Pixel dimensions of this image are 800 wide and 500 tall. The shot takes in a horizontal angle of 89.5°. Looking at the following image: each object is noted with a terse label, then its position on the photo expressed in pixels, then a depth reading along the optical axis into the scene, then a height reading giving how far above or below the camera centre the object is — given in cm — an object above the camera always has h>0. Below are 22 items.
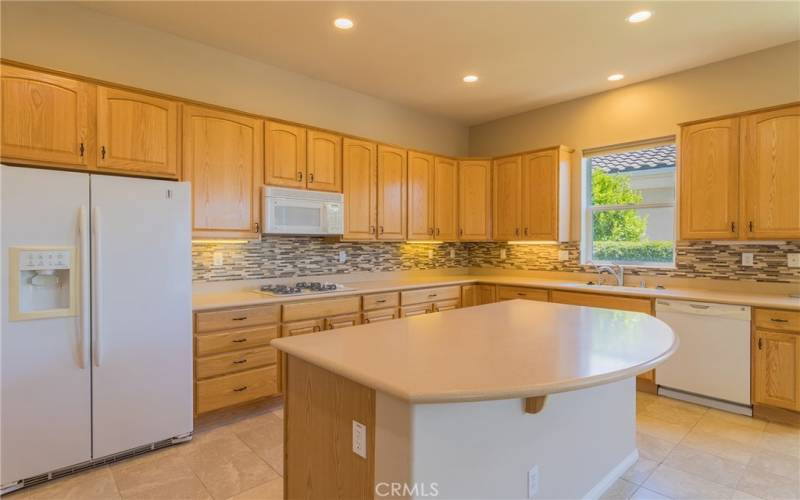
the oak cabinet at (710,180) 314 +56
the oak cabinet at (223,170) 285 +59
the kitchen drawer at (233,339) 267 -62
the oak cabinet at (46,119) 214 +73
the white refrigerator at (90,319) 203 -38
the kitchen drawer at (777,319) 272 -49
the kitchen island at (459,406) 121 -55
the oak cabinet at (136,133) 244 +74
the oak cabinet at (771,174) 289 +56
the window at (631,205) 384 +44
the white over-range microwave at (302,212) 321 +32
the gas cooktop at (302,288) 324 -33
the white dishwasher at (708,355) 292 -80
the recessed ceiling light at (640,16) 265 +156
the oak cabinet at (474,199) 477 +60
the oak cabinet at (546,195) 424 +58
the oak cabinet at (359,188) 377 +59
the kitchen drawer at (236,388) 268 -97
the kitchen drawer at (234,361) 267 -78
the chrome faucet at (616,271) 394 -22
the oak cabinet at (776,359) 271 -76
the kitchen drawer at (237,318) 268 -48
